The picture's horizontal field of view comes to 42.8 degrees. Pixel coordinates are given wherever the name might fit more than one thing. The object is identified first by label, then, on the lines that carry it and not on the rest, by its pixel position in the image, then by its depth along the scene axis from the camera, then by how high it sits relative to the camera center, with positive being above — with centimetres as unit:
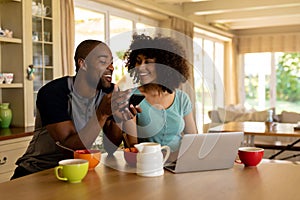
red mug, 150 -25
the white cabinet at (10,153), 285 -44
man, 159 -9
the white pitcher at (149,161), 135 -23
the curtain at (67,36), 371 +58
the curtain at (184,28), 587 +104
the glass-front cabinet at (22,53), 329 +37
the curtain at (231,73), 877 +48
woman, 177 +2
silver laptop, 140 -22
